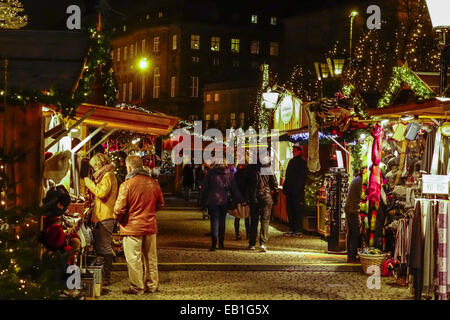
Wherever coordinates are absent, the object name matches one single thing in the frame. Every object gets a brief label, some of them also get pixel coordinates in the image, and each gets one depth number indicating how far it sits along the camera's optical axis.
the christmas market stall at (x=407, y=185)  10.12
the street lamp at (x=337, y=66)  17.17
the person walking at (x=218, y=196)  16.20
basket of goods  12.65
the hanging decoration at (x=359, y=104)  13.86
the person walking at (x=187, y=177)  33.38
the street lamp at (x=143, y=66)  30.20
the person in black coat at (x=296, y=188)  19.67
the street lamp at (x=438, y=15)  9.57
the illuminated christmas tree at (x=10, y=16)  16.07
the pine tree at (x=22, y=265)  6.77
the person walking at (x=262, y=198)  16.19
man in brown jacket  10.66
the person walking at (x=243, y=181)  16.58
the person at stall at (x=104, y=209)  11.15
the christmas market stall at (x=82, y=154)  8.95
